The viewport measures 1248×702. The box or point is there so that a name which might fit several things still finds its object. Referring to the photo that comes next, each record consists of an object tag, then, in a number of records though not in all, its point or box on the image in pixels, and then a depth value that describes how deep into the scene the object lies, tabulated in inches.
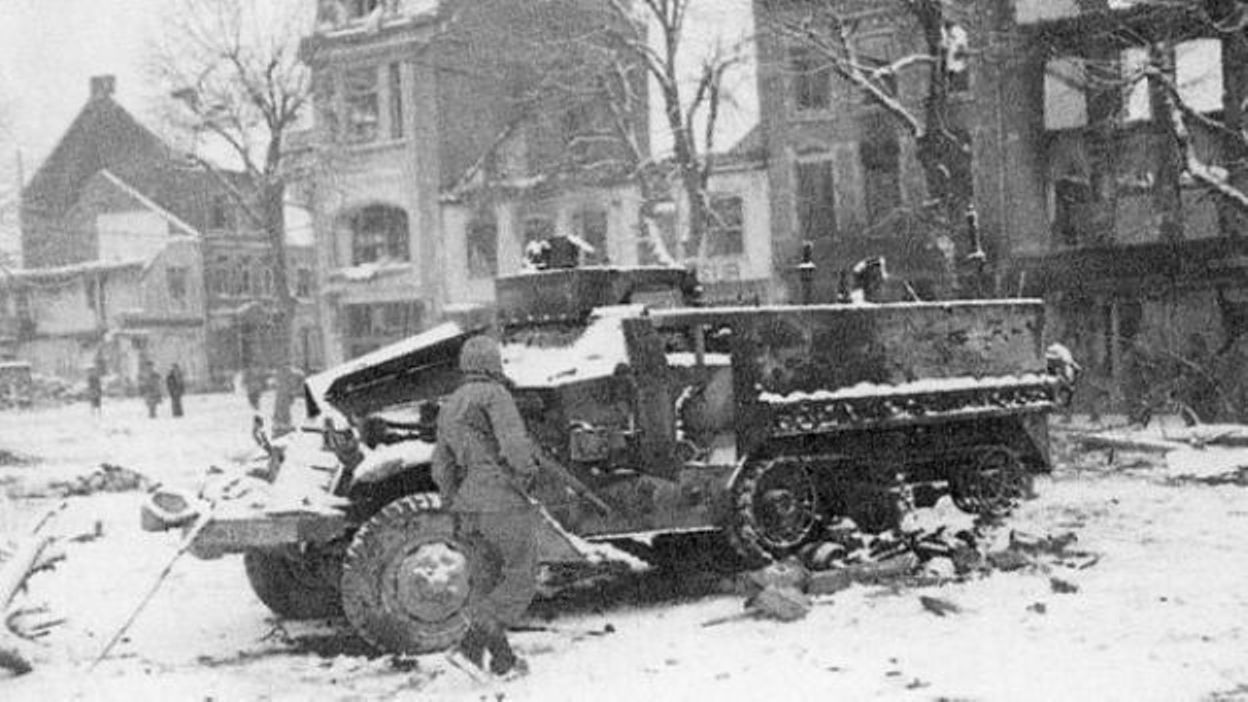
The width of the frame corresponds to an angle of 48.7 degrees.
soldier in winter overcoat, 284.2
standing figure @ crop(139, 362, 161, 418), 1336.1
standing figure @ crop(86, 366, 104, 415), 1408.7
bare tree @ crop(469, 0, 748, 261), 1004.6
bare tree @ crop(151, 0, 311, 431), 1167.6
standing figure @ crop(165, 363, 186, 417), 1311.5
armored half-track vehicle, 311.9
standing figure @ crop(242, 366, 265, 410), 1333.8
